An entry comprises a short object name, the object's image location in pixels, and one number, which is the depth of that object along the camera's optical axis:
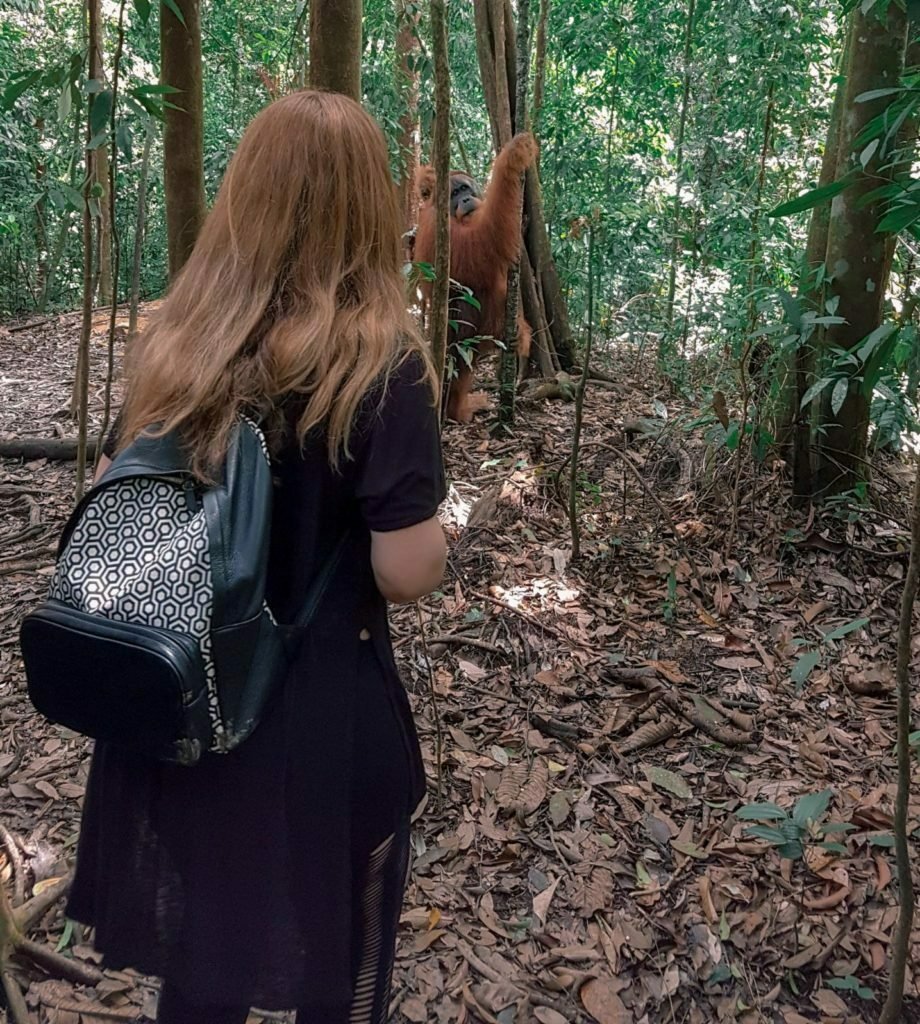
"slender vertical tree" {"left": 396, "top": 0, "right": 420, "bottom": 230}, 5.11
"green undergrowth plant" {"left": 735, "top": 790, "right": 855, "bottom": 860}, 1.85
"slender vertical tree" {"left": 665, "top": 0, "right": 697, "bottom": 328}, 6.70
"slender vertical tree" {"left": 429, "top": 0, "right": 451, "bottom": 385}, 2.67
